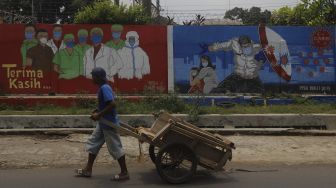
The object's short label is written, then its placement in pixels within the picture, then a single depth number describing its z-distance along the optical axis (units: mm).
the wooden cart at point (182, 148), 7137
